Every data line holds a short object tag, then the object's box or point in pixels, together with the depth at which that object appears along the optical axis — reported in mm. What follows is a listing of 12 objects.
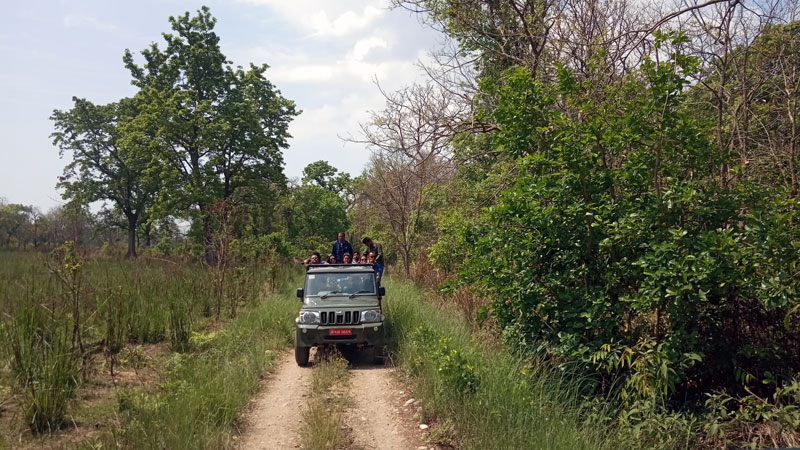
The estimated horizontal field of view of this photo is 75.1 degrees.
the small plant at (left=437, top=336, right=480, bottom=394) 5906
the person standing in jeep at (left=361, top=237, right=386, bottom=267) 13531
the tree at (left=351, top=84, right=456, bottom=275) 9148
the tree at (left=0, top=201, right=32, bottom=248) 43750
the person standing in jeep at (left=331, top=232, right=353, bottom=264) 13089
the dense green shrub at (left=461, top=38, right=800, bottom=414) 4887
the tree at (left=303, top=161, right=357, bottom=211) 59562
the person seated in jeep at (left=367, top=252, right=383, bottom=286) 12516
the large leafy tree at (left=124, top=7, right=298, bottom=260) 27562
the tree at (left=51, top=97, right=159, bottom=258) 38406
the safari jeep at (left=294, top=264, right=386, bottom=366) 8641
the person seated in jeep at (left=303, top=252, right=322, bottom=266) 11742
